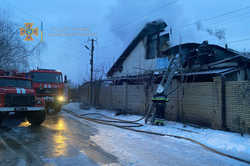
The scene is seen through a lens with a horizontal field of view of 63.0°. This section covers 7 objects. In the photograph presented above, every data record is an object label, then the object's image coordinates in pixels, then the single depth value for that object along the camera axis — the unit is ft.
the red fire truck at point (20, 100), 29.17
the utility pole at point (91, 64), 67.36
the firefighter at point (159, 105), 33.17
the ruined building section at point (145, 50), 63.35
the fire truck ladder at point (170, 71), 35.34
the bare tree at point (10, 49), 54.60
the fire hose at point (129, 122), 19.99
